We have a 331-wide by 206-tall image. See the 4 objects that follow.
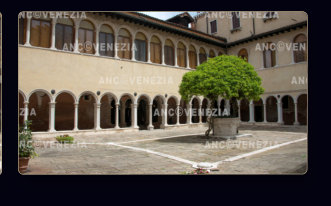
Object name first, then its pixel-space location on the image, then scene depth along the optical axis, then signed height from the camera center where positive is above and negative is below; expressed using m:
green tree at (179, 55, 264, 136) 10.82 +1.24
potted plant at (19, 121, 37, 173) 4.92 -0.83
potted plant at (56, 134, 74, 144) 10.71 -1.44
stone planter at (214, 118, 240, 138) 12.12 -1.00
